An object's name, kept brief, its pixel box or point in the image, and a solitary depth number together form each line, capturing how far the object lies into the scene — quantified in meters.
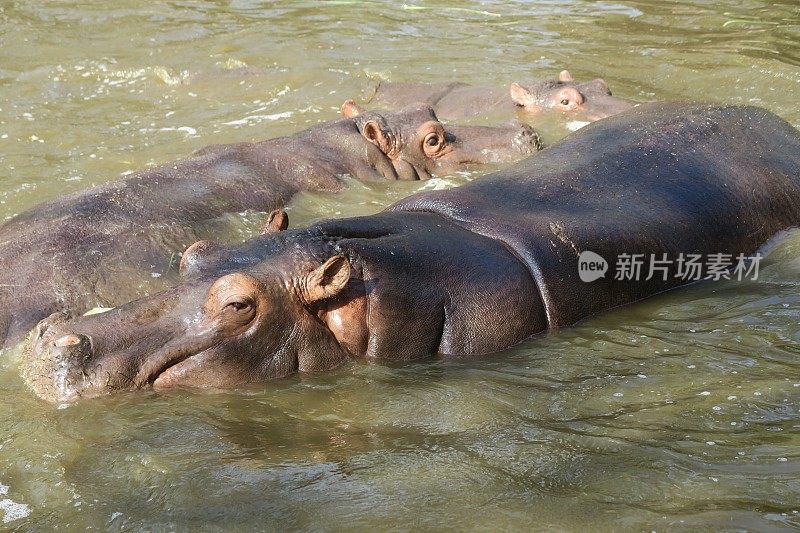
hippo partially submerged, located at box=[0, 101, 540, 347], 5.38
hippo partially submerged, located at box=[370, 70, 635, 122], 9.30
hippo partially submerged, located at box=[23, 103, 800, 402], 4.21
